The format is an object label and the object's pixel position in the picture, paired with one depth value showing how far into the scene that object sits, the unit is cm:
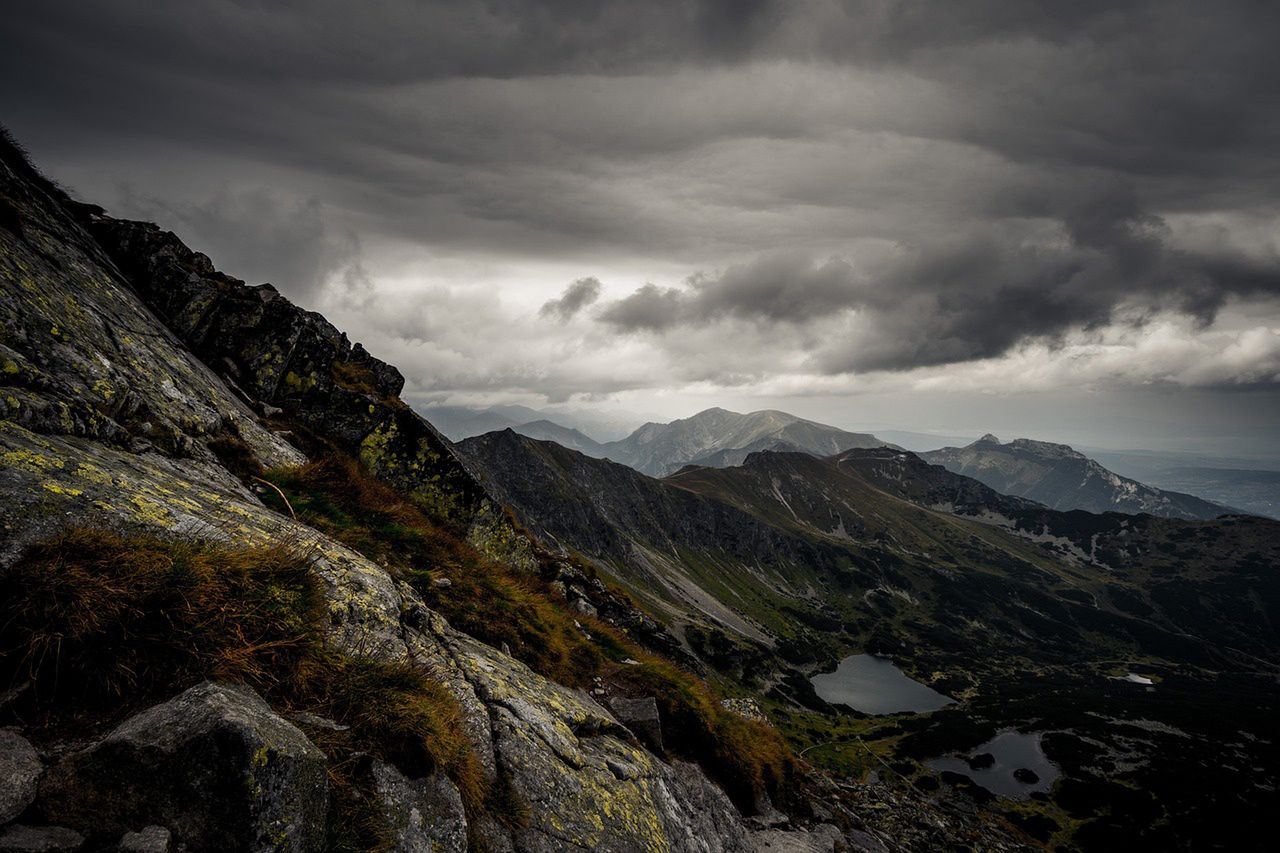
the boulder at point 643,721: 1448
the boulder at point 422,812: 606
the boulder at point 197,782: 419
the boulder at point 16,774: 377
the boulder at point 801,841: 1681
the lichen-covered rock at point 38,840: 360
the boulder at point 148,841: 396
